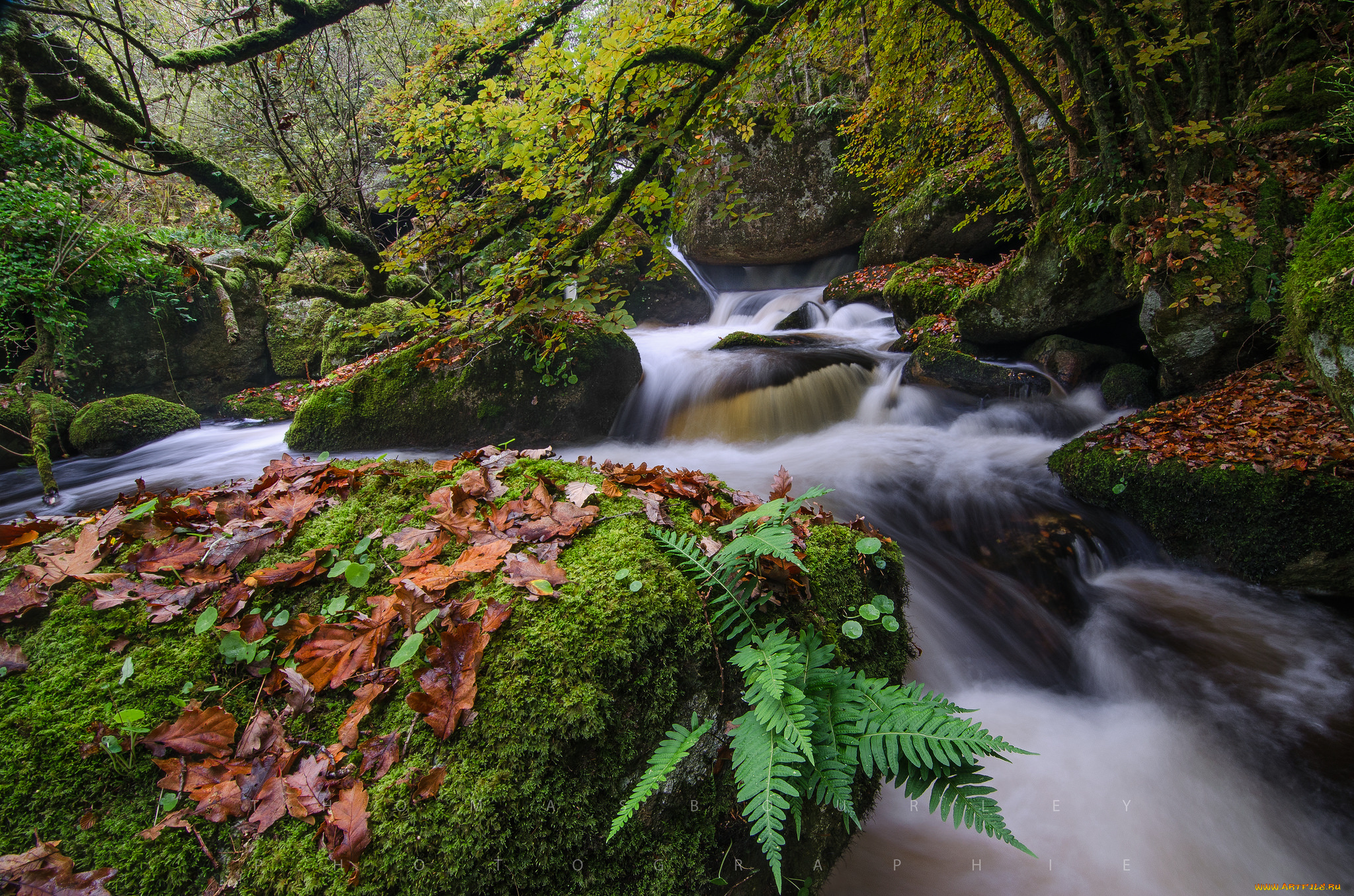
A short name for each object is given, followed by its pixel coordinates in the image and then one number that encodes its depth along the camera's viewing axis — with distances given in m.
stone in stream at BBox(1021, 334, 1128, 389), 2.51
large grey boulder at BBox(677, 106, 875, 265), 5.02
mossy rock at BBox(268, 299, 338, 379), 4.24
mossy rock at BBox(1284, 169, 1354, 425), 1.14
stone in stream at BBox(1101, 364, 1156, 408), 2.32
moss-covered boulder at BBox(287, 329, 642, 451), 2.53
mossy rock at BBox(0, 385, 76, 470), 2.90
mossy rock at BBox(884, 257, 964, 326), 3.27
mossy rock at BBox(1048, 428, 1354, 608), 1.36
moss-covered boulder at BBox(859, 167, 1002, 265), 3.84
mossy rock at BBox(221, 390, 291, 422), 3.63
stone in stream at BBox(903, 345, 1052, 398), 2.57
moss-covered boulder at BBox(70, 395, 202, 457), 3.00
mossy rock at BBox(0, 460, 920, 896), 0.52
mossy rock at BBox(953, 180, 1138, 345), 2.28
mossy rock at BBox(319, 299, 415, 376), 3.48
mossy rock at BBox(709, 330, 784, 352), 3.73
